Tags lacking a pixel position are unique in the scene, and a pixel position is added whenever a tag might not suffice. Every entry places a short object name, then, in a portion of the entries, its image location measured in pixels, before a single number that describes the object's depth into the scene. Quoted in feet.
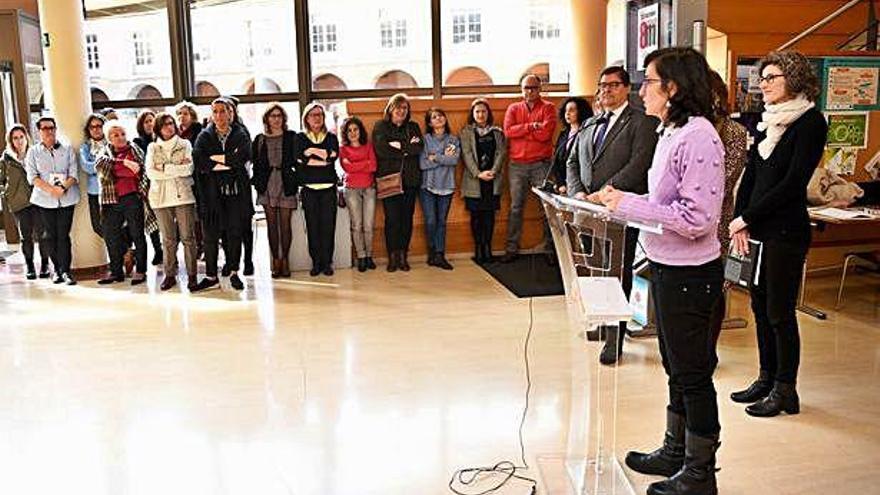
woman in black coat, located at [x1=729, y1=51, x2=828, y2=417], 10.80
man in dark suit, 13.38
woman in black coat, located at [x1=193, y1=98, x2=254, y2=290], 20.13
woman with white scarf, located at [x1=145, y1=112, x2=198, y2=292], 19.92
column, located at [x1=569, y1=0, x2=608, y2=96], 27.37
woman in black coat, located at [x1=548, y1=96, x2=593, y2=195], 20.13
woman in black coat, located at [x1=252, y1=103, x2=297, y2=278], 21.31
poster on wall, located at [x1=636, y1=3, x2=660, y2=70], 15.37
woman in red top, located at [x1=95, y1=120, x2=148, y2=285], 20.75
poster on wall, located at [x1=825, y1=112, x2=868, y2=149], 19.12
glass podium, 8.08
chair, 19.30
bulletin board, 18.58
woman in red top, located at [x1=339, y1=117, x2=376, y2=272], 21.94
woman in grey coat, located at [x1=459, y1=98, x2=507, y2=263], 22.75
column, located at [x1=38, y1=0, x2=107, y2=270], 21.66
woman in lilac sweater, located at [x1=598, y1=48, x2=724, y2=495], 7.86
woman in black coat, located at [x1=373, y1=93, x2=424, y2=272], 22.07
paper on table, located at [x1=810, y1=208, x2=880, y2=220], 16.49
